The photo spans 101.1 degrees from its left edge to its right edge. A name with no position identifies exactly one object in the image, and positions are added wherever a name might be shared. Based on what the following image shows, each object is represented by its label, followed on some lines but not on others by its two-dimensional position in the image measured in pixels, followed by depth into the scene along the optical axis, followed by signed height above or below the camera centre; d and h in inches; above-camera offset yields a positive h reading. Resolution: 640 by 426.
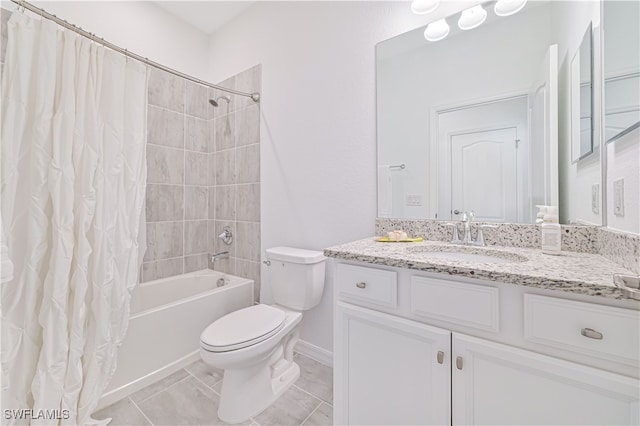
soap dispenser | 39.0 -3.6
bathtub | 59.2 -29.0
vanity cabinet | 25.1 -17.1
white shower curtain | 43.6 -1.3
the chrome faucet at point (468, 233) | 47.5 -3.5
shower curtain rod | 43.7 +34.6
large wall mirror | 43.6 +18.3
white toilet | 50.1 -24.8
